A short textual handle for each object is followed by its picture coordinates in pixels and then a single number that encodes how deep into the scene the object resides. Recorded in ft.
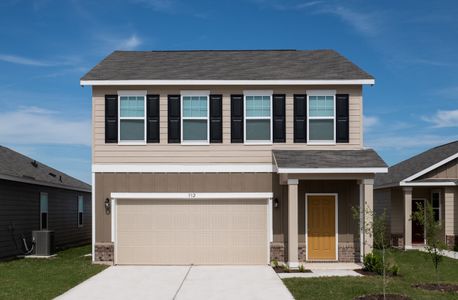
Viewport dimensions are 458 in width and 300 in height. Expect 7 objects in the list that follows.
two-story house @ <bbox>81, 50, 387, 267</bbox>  60.18
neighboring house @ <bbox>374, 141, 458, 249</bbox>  76.48
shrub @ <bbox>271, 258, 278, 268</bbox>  57.85
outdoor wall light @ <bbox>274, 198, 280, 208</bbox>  60.13
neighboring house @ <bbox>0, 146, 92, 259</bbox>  67.05
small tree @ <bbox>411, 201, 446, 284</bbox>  44.27
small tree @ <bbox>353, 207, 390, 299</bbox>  42.75
